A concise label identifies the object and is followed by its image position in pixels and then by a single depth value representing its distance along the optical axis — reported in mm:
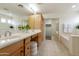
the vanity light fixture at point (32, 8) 4163
